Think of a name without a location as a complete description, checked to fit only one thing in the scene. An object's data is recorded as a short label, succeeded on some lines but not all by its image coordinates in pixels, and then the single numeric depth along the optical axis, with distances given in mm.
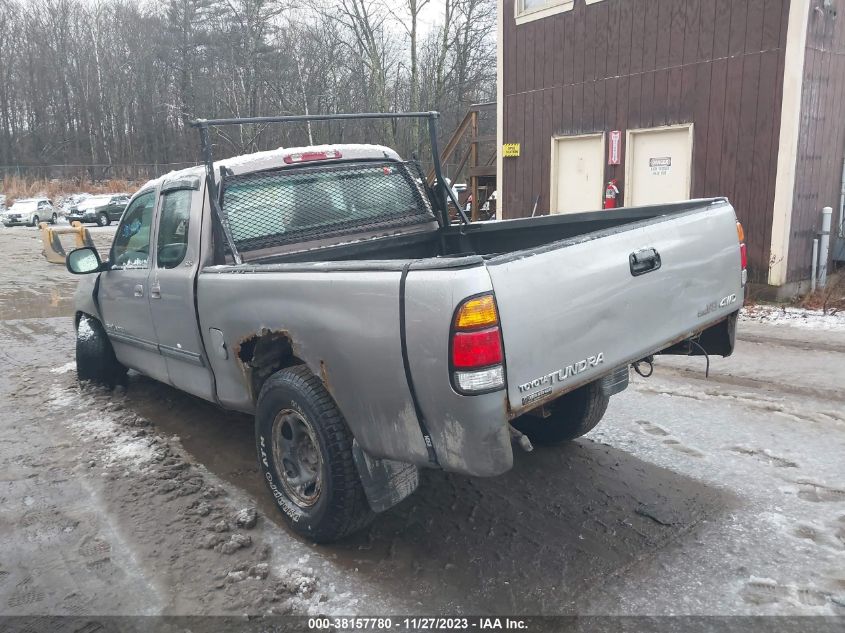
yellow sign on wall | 13336
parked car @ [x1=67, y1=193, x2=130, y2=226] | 34000
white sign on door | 10961
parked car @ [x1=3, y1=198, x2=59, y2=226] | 33281
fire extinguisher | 11584
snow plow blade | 13704
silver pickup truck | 2646
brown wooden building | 9398
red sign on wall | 11430
